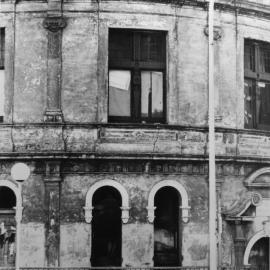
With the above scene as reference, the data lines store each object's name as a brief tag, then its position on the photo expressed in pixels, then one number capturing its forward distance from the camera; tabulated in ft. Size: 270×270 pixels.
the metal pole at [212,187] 49.96
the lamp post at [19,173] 44.80
